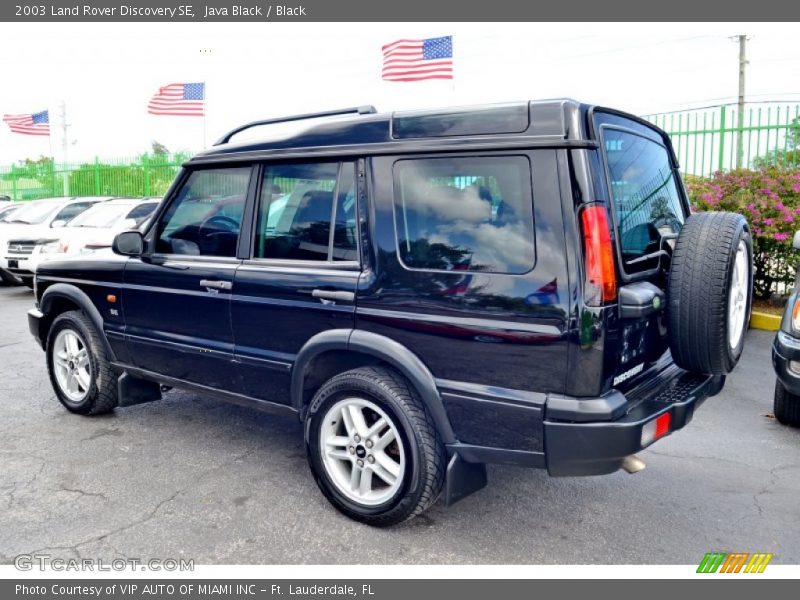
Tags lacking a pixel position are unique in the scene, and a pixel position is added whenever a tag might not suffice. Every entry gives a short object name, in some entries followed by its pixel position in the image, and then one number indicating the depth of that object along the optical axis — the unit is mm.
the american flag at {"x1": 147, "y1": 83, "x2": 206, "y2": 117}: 19672
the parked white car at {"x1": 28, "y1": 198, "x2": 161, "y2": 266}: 10844
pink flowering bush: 7941
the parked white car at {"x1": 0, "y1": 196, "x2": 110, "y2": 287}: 11591
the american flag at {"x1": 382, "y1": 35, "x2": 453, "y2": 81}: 14258
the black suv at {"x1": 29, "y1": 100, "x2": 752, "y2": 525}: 2834
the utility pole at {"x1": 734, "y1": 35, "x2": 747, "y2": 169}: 9997
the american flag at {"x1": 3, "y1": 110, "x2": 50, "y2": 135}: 24547
